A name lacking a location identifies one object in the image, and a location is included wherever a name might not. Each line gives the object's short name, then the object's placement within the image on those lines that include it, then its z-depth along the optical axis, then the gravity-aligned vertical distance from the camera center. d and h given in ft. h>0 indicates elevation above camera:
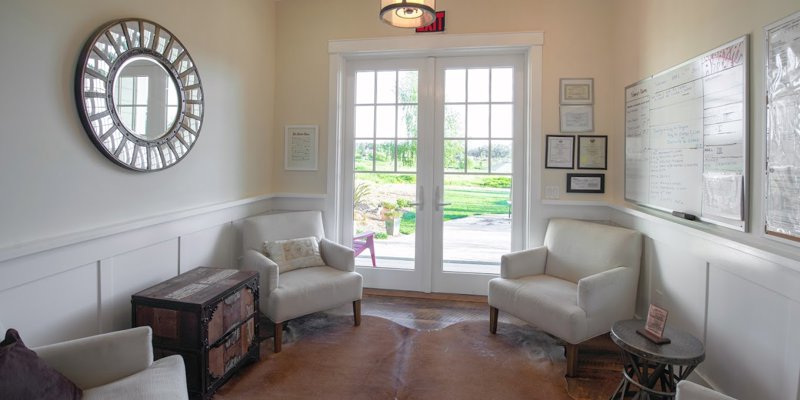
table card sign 6.05 -1.98
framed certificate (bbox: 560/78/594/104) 11.09 +2.76
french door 12.00 +0.66
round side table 5.71 -2.25
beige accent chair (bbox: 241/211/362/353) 8.64 -2.01
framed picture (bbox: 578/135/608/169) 11.10 +1.13
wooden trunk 6.56 -2.24
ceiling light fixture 6.35 +2.90
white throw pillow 9.92 -1.59
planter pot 12.55 -1.11
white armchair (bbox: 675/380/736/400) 4.27 -2.08
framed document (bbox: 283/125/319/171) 12.41 +1.25
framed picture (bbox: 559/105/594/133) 11.12 +2.01
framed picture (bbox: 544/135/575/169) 11.24 +1.10
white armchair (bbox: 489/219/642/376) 7.84 -1.98
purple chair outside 12.67 -1.62
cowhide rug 7.29 -3.48
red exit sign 11.64 +4.70
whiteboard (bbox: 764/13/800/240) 5.28 +0.87
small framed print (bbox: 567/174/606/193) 11.18 +0.26
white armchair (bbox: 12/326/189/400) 4.86 -2.27
